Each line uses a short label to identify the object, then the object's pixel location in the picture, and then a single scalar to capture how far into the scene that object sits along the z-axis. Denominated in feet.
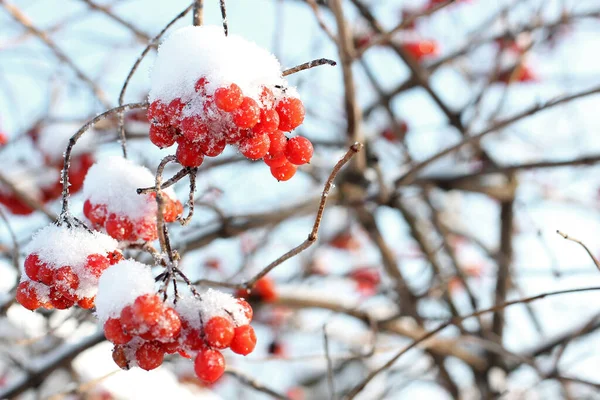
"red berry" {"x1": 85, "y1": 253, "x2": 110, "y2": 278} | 3.45
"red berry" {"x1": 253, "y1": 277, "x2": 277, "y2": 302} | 5.77
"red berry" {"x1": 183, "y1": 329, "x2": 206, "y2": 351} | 3.40
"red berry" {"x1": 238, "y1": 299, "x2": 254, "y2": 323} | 3.43
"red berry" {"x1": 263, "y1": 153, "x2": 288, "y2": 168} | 3.46
